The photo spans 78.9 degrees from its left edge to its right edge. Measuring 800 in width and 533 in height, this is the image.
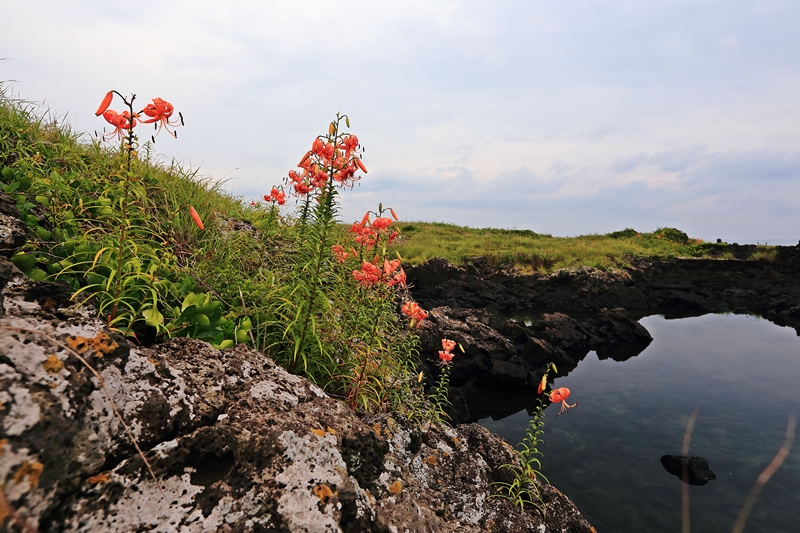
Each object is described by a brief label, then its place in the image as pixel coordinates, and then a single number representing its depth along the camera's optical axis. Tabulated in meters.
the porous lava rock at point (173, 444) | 0.68
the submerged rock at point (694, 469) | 2.74
